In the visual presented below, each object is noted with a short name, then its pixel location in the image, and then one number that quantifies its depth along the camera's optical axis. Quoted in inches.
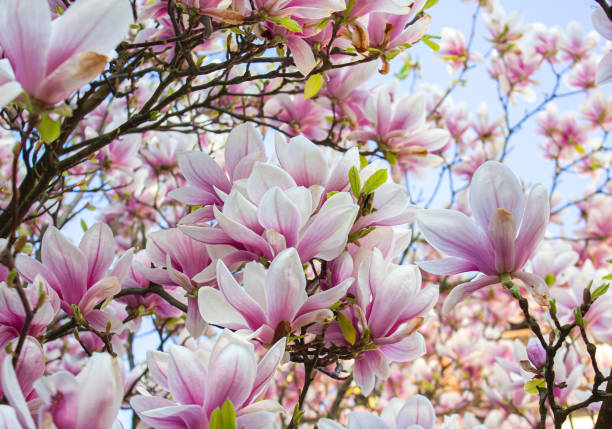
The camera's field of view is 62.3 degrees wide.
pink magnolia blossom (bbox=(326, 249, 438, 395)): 34.5
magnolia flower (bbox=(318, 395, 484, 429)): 34.2
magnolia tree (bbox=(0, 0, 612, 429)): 24.6
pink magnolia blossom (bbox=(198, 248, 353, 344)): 29.9
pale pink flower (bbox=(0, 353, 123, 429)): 21.9
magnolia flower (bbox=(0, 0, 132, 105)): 23.8
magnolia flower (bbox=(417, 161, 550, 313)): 32.8
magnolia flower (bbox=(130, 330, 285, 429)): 25.6
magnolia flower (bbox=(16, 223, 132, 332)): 35.8
